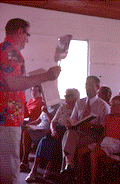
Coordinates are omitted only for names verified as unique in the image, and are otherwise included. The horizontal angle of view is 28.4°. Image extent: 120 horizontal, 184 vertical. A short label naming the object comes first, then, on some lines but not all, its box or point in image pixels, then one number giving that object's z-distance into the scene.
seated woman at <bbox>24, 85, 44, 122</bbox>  3.77
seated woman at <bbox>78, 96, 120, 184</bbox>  2.23
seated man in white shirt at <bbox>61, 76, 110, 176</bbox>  2.37
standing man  1.23
